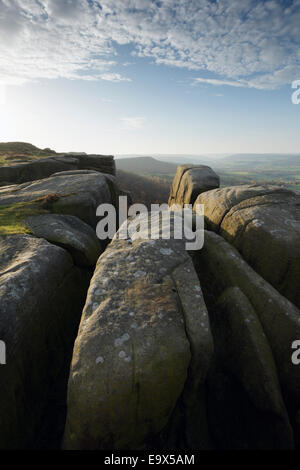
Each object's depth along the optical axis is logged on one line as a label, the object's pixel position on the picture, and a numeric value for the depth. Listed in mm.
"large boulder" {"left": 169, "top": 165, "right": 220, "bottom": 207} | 15977
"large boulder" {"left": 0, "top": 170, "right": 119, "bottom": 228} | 10414
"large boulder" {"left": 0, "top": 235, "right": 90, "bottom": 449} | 4816
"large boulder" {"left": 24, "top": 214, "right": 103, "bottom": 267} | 7910
